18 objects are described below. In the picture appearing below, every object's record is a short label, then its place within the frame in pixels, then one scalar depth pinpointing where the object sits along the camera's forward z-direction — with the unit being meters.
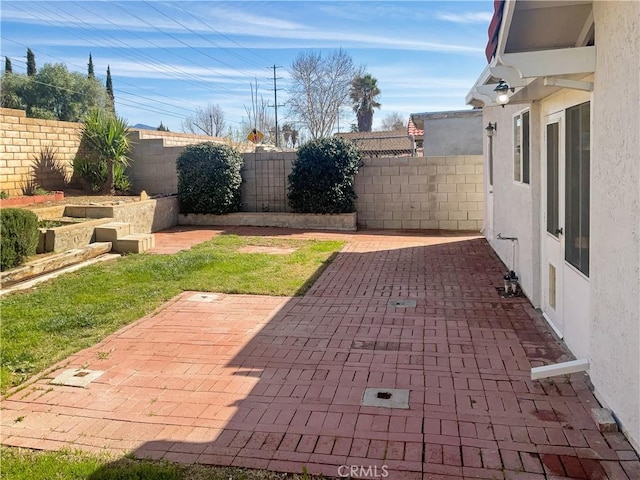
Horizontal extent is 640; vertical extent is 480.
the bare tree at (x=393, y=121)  47.06
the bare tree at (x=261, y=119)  43.50
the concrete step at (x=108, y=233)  10.25
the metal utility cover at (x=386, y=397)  3.91
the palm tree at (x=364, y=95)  39.19
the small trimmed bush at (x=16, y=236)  7.57
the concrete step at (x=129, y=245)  10.23
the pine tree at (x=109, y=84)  35.47
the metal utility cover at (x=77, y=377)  4.45
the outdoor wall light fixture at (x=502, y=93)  5.74
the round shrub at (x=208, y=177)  14.32
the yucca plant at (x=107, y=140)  13.60
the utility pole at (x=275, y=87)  44.62
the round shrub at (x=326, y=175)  13.68
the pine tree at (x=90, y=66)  34.46
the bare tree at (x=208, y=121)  45.25
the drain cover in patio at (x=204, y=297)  7.09
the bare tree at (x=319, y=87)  36.19
